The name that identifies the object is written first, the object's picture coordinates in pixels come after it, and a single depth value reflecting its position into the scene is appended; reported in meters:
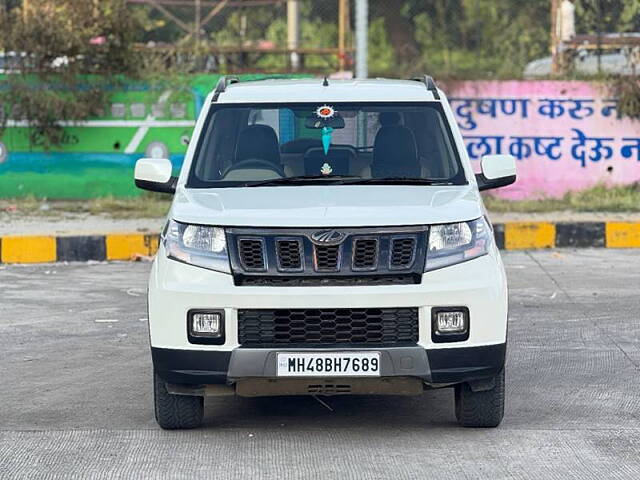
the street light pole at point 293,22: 20.09
